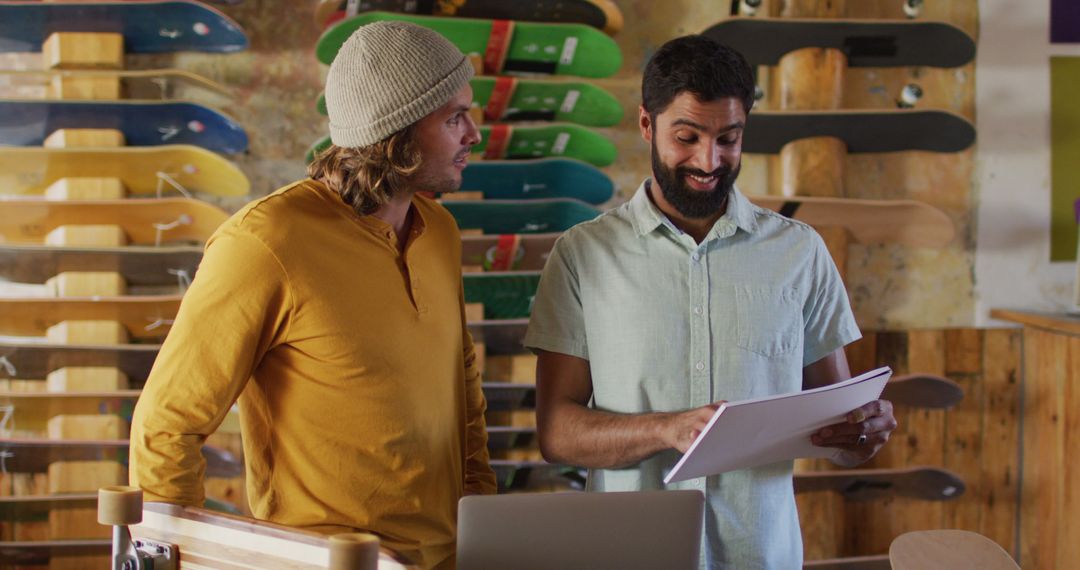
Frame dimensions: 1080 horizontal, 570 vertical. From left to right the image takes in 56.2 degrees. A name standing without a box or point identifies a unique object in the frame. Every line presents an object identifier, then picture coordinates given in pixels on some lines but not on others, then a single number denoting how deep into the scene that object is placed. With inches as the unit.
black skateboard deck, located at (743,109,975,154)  125.8
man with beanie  56.9
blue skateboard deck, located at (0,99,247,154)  119.5
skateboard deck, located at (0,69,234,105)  120.7
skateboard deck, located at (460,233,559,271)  121.3
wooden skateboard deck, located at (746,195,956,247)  125.1
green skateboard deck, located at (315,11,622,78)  117.0
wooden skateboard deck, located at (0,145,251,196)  119.1
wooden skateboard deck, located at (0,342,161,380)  121.1
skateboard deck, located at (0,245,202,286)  119.4
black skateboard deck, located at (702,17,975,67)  125.1
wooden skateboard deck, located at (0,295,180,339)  120.7
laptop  49.4
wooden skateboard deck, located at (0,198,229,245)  119.6
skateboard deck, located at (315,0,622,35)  119.2
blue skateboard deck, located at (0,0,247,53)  118.3
